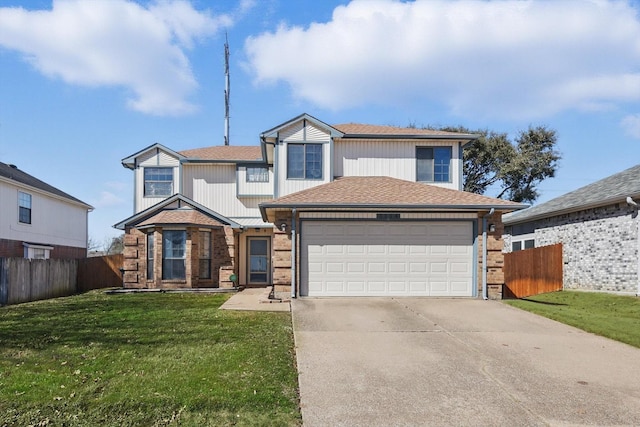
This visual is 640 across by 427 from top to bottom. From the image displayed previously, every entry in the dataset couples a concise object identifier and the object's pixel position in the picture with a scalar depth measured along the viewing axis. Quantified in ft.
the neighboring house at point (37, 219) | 68.08
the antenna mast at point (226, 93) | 95.92
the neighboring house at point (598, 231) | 48.37
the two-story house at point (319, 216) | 42.89
